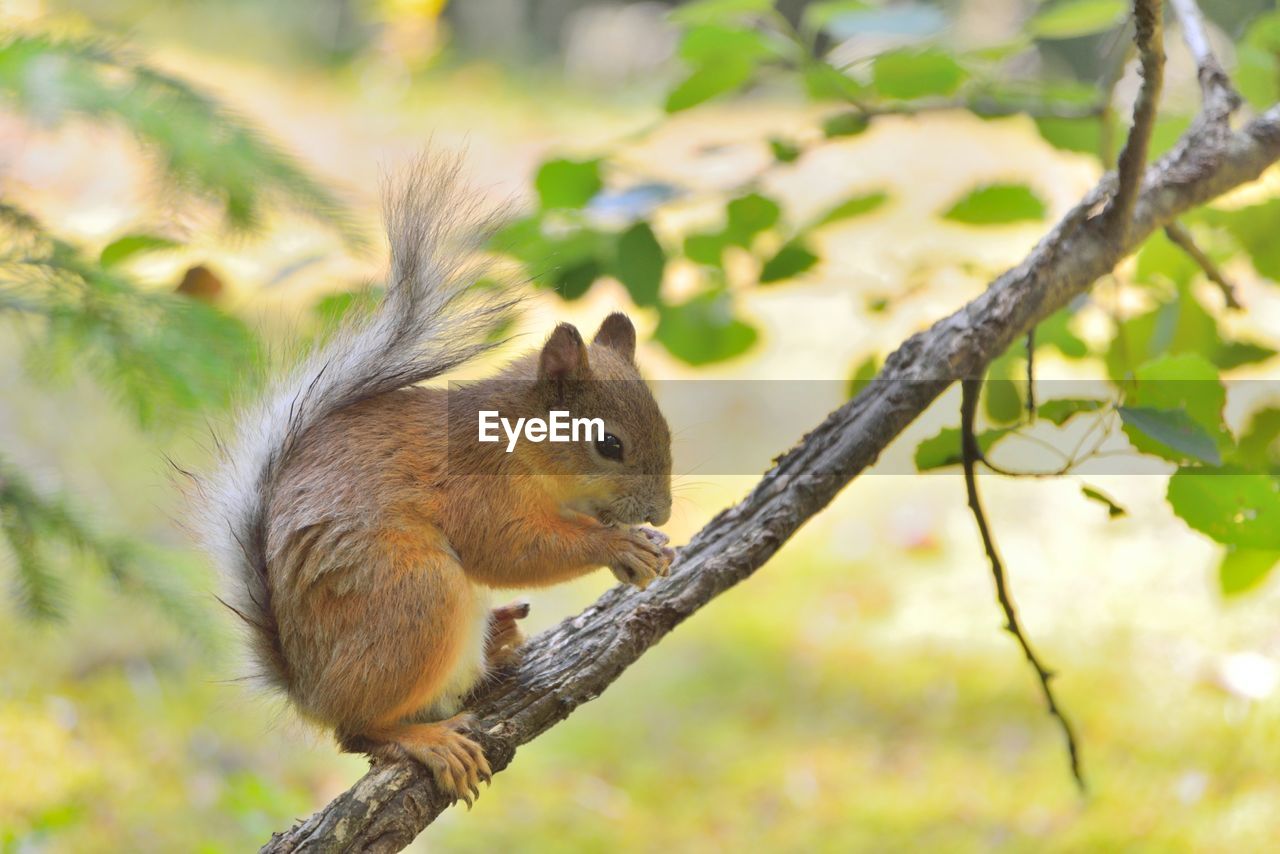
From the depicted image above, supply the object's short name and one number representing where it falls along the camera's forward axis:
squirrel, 3.27
